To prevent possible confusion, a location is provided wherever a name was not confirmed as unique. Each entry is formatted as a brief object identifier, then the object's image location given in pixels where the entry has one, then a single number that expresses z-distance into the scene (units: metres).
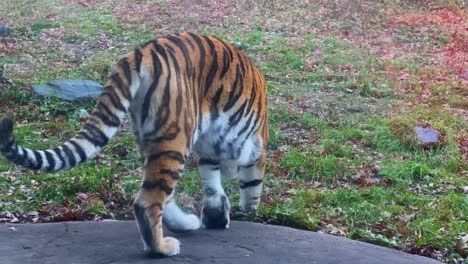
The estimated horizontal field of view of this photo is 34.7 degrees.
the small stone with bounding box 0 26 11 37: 15.88
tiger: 4.70
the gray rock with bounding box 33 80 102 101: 10.47
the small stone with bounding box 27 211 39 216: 6.88
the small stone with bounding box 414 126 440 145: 9.48
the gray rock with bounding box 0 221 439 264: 5.08
